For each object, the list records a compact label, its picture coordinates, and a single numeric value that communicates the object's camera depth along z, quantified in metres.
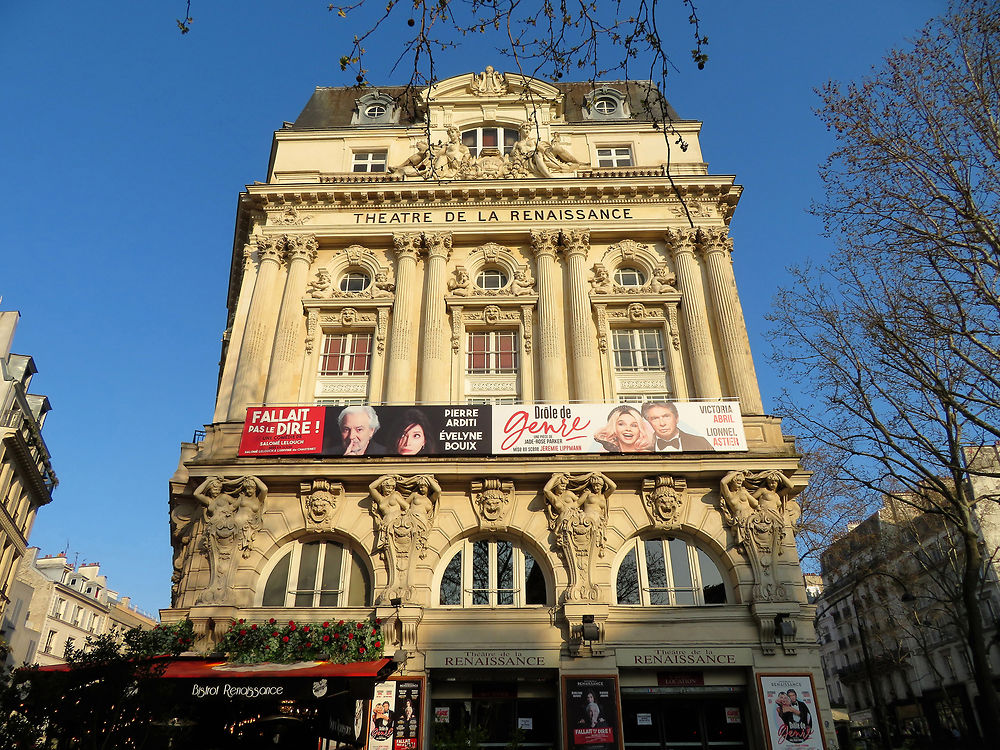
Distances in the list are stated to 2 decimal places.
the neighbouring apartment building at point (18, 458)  43.97
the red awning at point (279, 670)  13.22
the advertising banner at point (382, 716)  15.31
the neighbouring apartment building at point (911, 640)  32.47
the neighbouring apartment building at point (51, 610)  52.91
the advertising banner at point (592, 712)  15.32
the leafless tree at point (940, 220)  13.38
